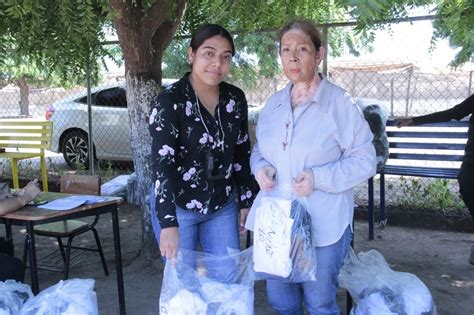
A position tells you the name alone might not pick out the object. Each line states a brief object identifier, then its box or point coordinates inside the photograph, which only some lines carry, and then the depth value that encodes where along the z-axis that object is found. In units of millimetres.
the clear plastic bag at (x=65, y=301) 2664
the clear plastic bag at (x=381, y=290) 2689
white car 9117
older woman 2250
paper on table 3229
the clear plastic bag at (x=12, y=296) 2713
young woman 2383
